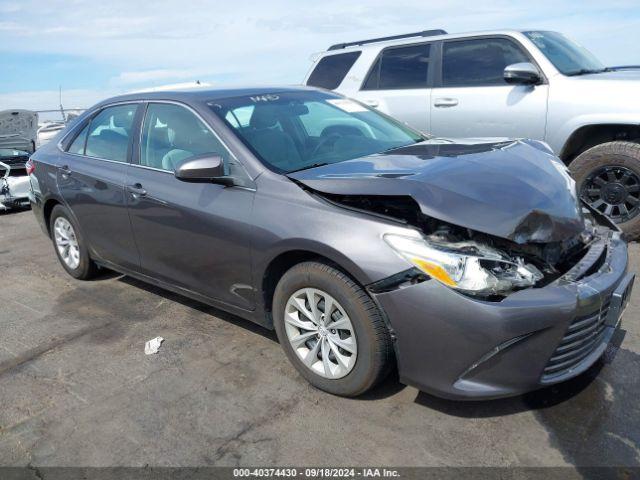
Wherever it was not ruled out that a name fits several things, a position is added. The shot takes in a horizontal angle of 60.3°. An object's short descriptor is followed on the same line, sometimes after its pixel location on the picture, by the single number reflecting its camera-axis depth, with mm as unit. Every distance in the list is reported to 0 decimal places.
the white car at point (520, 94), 5059
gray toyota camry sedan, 2455
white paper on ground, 3641
